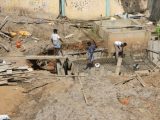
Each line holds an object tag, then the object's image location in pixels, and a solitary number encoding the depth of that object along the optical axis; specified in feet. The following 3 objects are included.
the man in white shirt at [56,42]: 56.37
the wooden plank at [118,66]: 53.31
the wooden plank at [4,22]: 64.38
